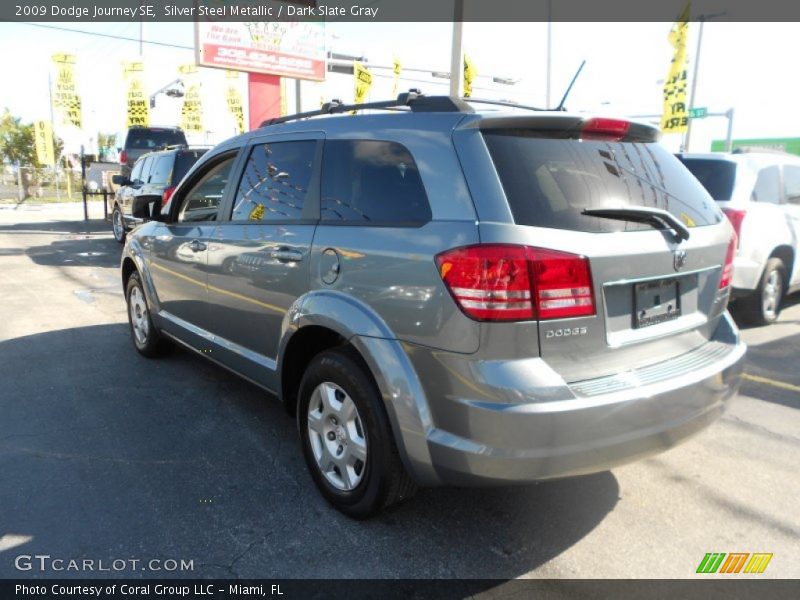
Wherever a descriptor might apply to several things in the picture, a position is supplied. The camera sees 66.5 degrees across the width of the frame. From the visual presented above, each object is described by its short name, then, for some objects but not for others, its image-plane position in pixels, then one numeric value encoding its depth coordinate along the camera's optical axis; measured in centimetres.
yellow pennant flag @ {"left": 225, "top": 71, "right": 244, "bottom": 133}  2398
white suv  589
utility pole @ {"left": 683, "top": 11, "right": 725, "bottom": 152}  2391
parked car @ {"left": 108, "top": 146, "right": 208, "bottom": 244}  1089
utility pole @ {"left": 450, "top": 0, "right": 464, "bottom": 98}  1239
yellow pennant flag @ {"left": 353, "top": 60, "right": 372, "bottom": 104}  1938
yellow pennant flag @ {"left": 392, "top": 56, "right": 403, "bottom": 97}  2340
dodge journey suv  225
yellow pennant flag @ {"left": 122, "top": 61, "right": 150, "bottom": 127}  2414
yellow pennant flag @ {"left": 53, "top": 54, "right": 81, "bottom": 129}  2297
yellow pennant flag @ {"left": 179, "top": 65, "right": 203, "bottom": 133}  2584
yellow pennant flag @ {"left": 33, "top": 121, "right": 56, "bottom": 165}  3195
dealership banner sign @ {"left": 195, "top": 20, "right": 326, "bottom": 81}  1684
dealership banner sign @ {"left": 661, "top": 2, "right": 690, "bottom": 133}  1778
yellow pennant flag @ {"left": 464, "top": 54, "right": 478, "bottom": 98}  1987
